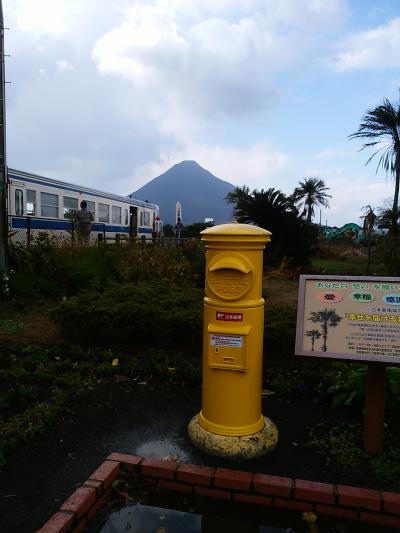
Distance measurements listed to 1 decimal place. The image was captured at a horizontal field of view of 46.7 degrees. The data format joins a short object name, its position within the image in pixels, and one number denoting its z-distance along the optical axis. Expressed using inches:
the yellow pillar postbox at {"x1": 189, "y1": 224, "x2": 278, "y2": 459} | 121.8
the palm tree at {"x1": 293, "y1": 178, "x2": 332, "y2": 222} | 2290.8
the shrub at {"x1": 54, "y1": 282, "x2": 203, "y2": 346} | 206.1
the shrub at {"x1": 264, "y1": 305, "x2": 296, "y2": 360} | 196.5
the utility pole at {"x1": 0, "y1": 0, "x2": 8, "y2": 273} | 346.4
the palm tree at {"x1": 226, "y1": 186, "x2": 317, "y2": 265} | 521.7
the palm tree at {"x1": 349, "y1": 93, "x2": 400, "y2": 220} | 749.9
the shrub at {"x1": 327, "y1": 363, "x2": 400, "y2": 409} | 145.6
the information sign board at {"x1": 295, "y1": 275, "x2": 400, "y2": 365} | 116.5
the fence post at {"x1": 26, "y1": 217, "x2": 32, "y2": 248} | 404.8
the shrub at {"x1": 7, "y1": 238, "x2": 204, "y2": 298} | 343.9
